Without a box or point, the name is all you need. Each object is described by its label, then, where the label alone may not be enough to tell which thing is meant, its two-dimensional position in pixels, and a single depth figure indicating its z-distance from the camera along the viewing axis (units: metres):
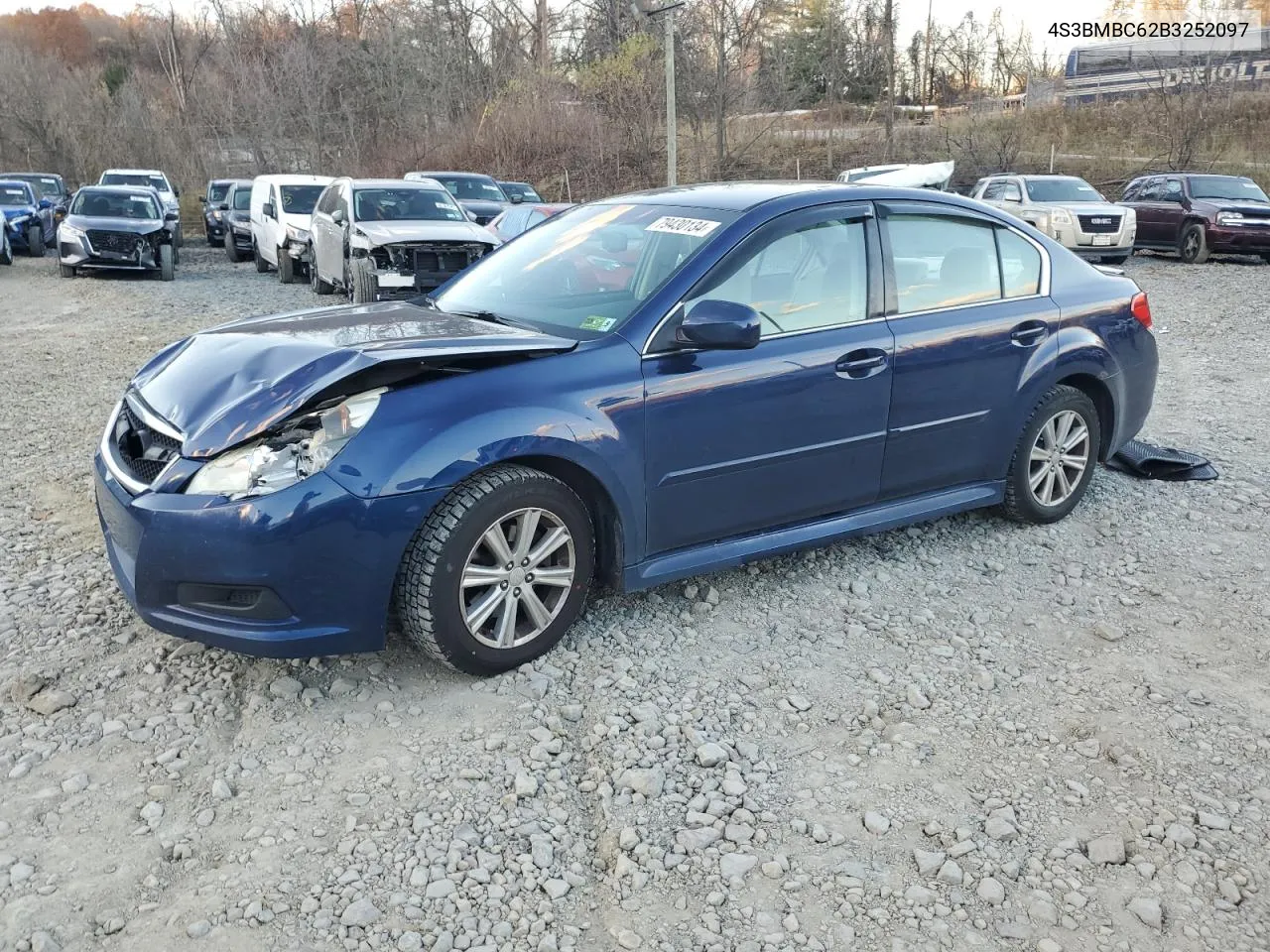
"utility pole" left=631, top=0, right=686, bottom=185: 22.06
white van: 17.28
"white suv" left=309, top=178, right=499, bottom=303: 12.84
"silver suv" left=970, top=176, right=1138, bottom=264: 18.09
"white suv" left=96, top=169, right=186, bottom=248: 25.19
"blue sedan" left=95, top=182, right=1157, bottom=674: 3.38
